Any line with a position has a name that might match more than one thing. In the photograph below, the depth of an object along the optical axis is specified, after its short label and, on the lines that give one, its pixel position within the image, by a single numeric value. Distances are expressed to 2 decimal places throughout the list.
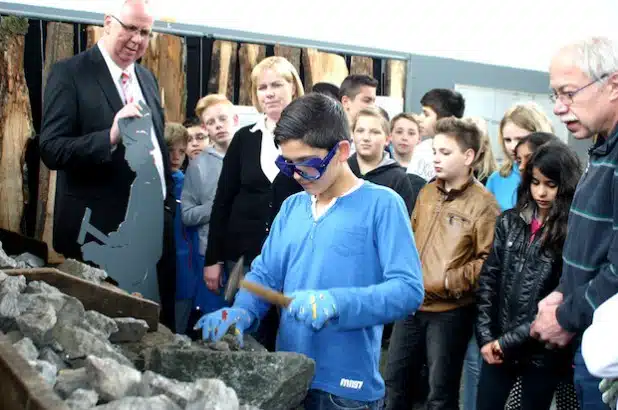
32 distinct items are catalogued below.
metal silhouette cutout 3.44
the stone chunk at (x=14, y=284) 2.26
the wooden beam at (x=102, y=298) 2.59
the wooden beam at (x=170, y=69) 5.80
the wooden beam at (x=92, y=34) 5.44
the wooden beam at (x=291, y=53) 6.57
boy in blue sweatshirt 2.31
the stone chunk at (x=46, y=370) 1.71
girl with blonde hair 4.32
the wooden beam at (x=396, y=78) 7.36
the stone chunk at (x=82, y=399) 1.56
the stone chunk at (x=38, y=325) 2.03
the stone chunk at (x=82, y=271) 2.80
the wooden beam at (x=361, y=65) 7.07
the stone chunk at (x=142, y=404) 1.52
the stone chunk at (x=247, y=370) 1.99
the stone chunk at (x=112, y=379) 1.65
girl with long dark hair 3.19
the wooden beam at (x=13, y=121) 5.03
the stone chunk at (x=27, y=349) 1.83
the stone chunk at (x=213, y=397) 1.59
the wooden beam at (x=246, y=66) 6.35
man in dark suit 3.56
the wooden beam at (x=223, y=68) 6.17
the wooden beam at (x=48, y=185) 5.22
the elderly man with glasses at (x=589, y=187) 2.30
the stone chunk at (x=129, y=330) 2.41
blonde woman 3.71
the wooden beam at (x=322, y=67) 6.72
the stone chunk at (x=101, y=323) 2.29
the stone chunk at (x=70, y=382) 1.68
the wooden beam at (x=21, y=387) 1.46
